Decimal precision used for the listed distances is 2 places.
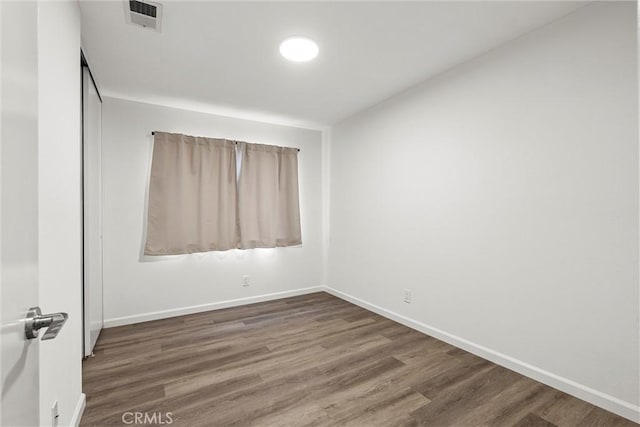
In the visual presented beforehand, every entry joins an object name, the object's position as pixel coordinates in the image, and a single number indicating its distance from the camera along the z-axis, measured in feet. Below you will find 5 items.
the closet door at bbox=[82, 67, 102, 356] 8.00
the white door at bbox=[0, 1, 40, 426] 1.84
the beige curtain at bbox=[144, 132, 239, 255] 11.41
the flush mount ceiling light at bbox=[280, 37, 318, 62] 7.54
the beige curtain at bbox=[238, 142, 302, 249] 13.20
